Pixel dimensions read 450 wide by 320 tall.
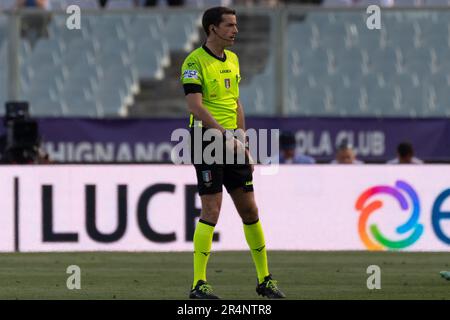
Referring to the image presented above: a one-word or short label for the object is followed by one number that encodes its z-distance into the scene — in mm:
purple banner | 20953
